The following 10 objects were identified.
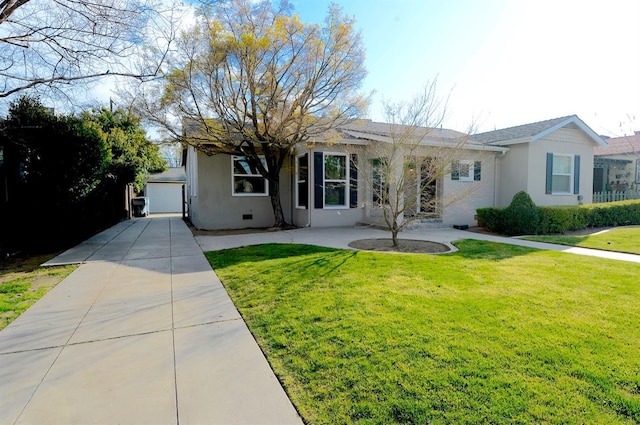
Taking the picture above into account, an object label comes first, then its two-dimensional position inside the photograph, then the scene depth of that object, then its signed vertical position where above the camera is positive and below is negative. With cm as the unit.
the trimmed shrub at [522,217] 998 -63
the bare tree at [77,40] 608 +304
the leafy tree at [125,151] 1467 +224
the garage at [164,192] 2609 +30
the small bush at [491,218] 1061 -72
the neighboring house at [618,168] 1786 +156
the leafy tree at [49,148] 811 +120
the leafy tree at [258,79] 854 +319
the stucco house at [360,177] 1151 +70
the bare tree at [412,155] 748 +96
